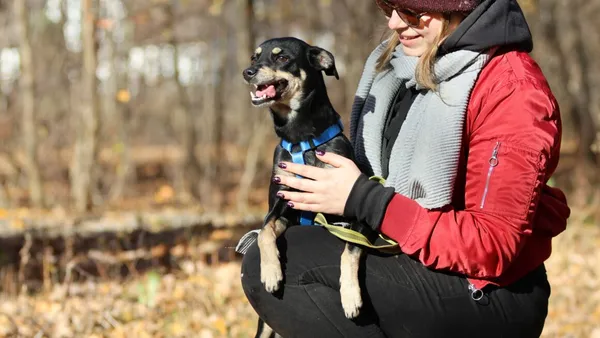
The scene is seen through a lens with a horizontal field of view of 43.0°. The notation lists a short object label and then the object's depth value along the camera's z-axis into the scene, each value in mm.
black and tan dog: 2598
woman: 2309
